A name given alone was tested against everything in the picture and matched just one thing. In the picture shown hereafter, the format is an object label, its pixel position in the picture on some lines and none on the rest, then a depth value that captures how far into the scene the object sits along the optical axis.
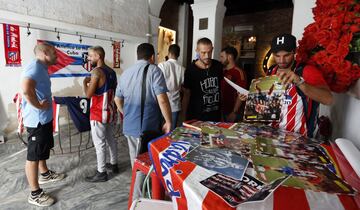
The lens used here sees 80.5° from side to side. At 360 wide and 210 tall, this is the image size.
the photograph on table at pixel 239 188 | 0.59
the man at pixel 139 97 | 1.83
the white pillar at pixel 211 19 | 4.44
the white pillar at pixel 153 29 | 4.84
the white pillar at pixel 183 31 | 6.77
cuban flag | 3.60
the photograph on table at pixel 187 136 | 1.01
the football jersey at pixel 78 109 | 2.64
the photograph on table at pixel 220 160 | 0.74
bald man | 1.84
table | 0.58
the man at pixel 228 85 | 2.75
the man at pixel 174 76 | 2.62
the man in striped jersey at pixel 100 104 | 2.15
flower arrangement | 1.13
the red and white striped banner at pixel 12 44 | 2.98
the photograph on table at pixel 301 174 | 0.67
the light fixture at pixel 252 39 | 7.22
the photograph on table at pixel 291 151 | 0.87
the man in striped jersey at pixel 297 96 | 1.23
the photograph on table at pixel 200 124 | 1.24
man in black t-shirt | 2.24
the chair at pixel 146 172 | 1.23
